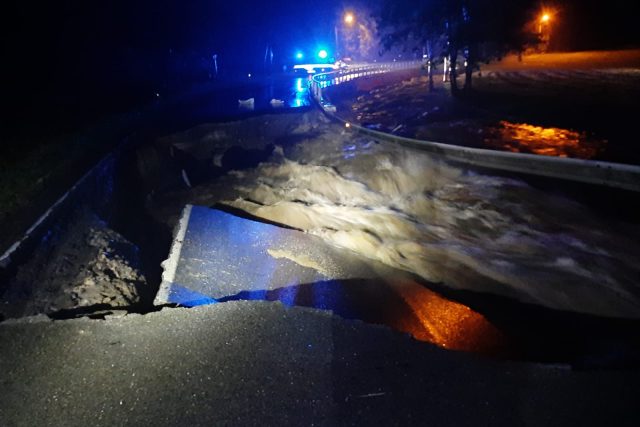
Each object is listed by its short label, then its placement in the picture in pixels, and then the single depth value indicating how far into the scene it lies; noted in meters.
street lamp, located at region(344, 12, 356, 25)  71.68
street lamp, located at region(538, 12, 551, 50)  33.75
